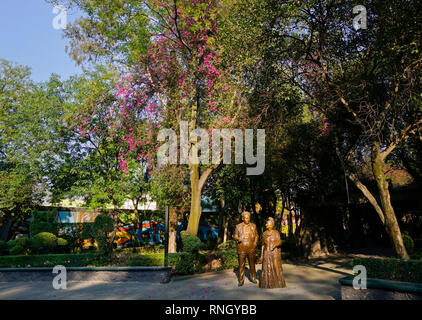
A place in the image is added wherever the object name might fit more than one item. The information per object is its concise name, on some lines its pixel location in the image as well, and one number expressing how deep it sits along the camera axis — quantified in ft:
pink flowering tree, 46.80
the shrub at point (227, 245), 61.82
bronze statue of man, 34.88
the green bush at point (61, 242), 65.33
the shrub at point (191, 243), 44.06
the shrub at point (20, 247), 54.95
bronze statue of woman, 31.17
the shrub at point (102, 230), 46.55
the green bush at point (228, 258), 47.85
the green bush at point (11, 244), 59.03
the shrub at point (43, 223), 63.46
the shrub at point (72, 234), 70.59
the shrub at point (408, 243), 43.33
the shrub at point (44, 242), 58.44
